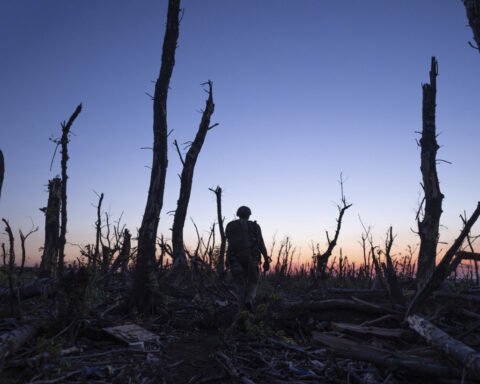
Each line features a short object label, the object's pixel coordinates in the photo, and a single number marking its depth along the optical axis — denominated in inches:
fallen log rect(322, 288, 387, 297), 372.1
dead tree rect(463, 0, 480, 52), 271.0
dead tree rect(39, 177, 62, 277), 724.0
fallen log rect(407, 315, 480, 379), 131.5
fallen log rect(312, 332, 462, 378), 142.6
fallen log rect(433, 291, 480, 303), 283.5
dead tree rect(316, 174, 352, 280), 567.5
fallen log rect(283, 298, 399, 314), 265.0
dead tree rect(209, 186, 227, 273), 639.9
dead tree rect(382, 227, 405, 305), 302.8
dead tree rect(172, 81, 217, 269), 534.9
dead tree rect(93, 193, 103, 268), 637.9
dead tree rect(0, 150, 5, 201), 227.9
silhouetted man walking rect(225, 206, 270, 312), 313.1
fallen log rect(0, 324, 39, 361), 148.1
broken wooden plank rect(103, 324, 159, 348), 201.0
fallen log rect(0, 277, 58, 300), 237.2
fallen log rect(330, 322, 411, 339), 217.6
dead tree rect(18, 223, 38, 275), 465.5
